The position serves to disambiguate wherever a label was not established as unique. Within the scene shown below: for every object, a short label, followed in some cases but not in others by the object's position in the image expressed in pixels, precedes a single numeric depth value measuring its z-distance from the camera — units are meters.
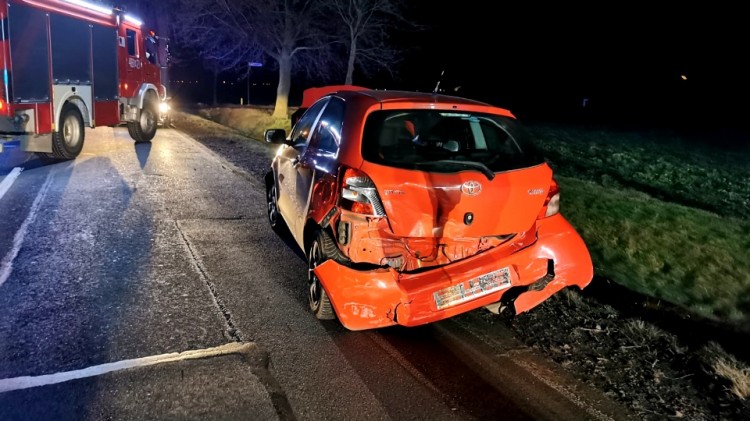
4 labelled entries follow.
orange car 4.09
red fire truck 9.95
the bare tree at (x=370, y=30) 20.38
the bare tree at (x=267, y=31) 21.22
